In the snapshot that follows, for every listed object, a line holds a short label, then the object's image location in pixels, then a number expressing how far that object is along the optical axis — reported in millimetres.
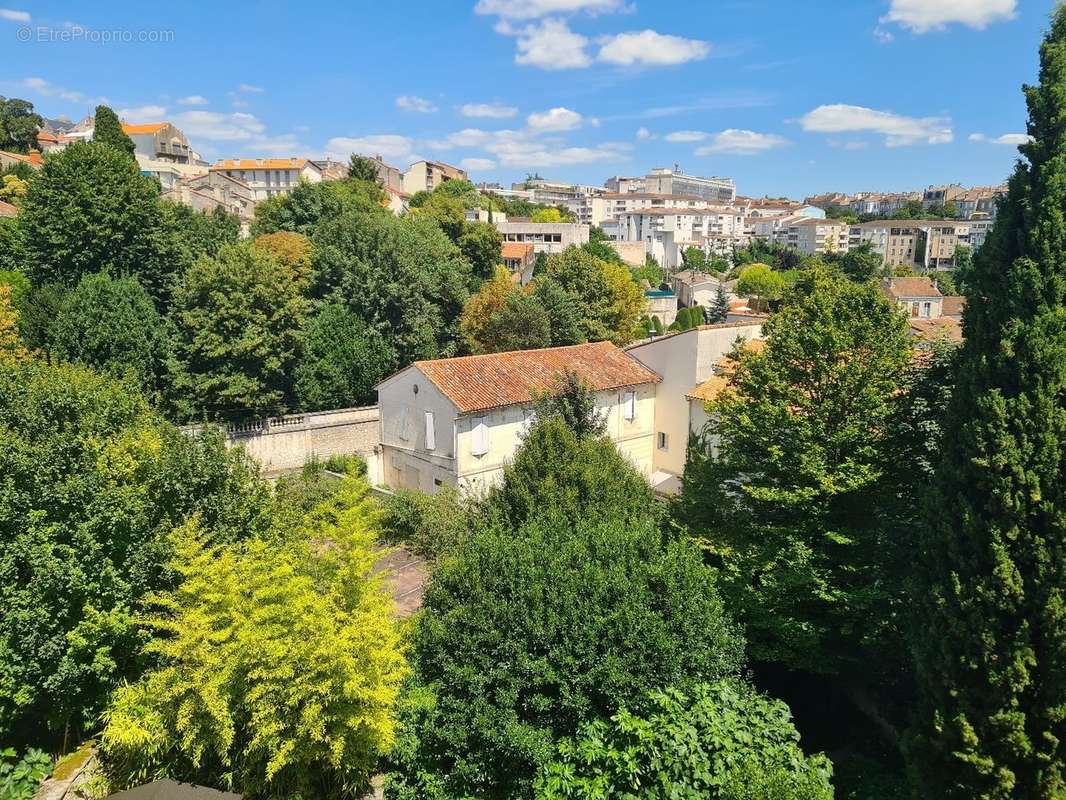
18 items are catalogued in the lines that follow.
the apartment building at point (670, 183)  180250
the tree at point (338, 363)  29859
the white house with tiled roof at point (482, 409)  24188
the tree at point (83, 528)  10609
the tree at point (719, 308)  59306
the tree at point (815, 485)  13039
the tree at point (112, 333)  25797
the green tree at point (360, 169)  65438
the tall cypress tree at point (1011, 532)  8766
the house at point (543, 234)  79250
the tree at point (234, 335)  26953
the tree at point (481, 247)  51500
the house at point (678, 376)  25406
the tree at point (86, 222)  30859
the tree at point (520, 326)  34688
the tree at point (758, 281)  73688
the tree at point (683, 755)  9367
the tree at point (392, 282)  33500
